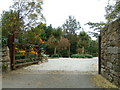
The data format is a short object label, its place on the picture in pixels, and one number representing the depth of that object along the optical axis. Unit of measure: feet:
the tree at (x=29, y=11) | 18.66
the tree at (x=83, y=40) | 66.37
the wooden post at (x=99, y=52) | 17.45
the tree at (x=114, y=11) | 12.59
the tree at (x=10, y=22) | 17.79
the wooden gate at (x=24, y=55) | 18.90
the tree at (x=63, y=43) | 65.10
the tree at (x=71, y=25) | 87.04
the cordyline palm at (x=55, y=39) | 62.71
